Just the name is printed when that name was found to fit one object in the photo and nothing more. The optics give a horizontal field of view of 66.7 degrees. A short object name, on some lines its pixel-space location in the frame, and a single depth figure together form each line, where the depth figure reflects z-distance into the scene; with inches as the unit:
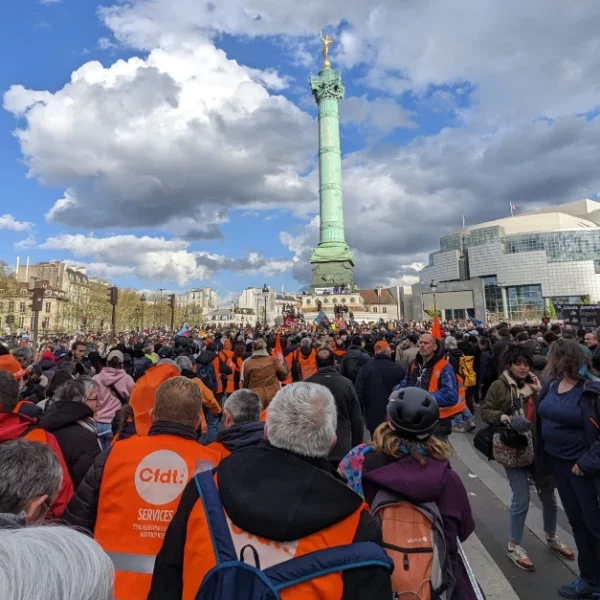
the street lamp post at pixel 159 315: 2801.9
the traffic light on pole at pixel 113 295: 672.7
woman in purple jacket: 85.7
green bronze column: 2829.7
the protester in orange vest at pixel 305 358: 359.3
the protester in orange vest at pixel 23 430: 107.7
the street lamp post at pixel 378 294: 4200.3
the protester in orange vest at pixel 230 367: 358.9
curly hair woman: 165.0
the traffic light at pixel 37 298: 642.2
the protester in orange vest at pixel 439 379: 203.0
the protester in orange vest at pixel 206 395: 225.0
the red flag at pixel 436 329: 360.2
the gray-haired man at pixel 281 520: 59.0
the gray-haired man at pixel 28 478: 74.5
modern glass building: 3255.4
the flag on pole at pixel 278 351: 389.3
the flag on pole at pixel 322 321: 1003.0
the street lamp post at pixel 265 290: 1259.8
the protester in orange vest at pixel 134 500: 91.1
